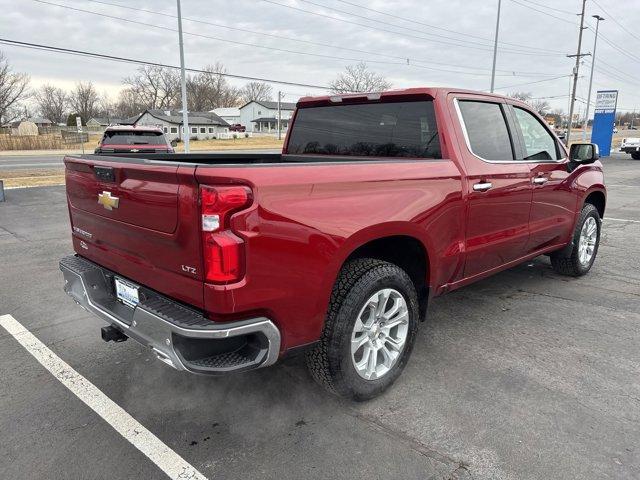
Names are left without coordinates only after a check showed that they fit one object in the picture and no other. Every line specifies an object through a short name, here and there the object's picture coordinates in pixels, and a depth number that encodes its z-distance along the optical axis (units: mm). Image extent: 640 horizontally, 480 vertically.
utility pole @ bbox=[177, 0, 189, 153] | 20594
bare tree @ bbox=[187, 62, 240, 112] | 93438
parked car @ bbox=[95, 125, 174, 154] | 12133
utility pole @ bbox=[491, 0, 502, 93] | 27766
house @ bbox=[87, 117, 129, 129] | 99375
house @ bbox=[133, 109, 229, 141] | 77875
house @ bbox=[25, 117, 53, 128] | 97750
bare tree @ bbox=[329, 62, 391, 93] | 66562
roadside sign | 30609
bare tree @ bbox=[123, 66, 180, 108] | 91375
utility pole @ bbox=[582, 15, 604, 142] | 38762
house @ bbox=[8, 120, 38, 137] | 56188
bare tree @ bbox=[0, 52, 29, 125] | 62822
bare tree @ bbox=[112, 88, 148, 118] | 97250
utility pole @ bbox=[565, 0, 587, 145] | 35850
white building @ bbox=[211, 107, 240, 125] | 101250
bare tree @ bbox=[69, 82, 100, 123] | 103500
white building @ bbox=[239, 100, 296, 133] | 101412
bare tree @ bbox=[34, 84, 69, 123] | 103938
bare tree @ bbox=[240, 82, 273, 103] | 116875
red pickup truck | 2234
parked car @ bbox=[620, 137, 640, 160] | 29719
